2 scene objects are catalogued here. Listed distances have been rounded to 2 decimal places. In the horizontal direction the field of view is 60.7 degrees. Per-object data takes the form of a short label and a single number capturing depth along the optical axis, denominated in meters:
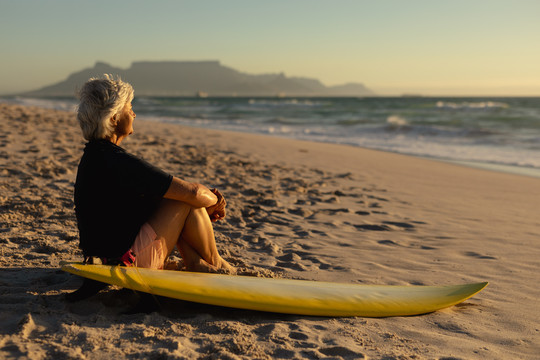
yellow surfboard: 2.31
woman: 2.18
